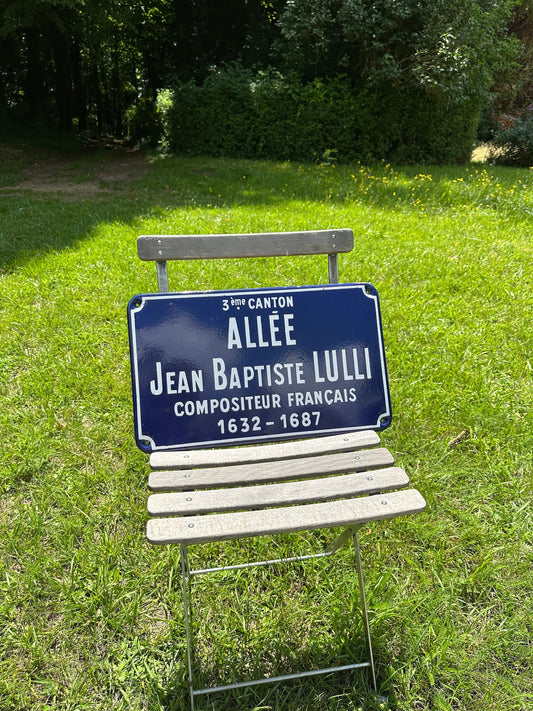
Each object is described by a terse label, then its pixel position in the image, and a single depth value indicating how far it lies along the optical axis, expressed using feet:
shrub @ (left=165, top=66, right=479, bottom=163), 37.86
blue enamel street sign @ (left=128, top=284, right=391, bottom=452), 5.93
